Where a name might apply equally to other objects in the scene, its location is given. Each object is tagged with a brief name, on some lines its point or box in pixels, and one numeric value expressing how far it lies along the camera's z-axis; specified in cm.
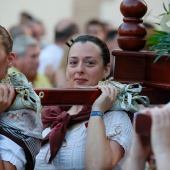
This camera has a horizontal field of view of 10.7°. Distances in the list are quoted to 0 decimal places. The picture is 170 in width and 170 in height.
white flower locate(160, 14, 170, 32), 538
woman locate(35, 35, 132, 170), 500
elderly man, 1051
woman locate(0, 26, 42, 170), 464
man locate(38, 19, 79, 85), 1293
